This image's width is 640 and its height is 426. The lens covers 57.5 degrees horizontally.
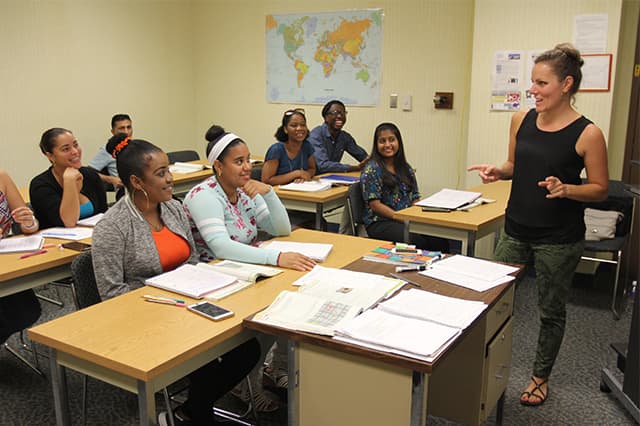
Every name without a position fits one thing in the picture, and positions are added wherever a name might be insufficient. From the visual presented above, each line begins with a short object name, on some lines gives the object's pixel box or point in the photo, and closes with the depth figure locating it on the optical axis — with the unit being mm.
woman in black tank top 2293
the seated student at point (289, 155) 4395
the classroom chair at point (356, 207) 3789
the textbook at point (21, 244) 2543
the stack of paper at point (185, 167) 4858
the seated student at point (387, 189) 3742
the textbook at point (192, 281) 1986
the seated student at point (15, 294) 2535
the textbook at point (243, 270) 2141
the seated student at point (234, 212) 2355
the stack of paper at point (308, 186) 4031
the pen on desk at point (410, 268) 2236
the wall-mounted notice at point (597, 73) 4148
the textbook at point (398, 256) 2330
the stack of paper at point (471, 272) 2094
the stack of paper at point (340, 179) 4258
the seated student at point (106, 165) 4645
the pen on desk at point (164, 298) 1915
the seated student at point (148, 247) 2104
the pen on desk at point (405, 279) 2090
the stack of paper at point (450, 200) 3373
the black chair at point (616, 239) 3704
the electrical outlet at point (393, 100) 5465
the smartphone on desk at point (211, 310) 1788
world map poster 5500
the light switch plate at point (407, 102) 5398
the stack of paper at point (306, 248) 2422
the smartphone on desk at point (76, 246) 2583
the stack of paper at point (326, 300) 1741
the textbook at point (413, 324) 1569
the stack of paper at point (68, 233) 2773
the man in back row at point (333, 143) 4910
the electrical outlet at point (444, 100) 5188
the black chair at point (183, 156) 5367
